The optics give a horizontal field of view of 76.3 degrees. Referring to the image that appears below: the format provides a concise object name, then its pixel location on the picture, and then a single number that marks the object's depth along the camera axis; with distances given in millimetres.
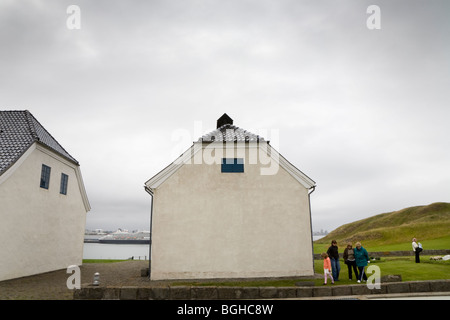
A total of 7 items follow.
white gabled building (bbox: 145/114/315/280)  14344
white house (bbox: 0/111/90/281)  15250
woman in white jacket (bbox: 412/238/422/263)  17766
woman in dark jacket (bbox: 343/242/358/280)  12812
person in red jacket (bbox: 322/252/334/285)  11875
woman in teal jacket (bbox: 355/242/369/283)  12112
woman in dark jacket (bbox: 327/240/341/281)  12678
